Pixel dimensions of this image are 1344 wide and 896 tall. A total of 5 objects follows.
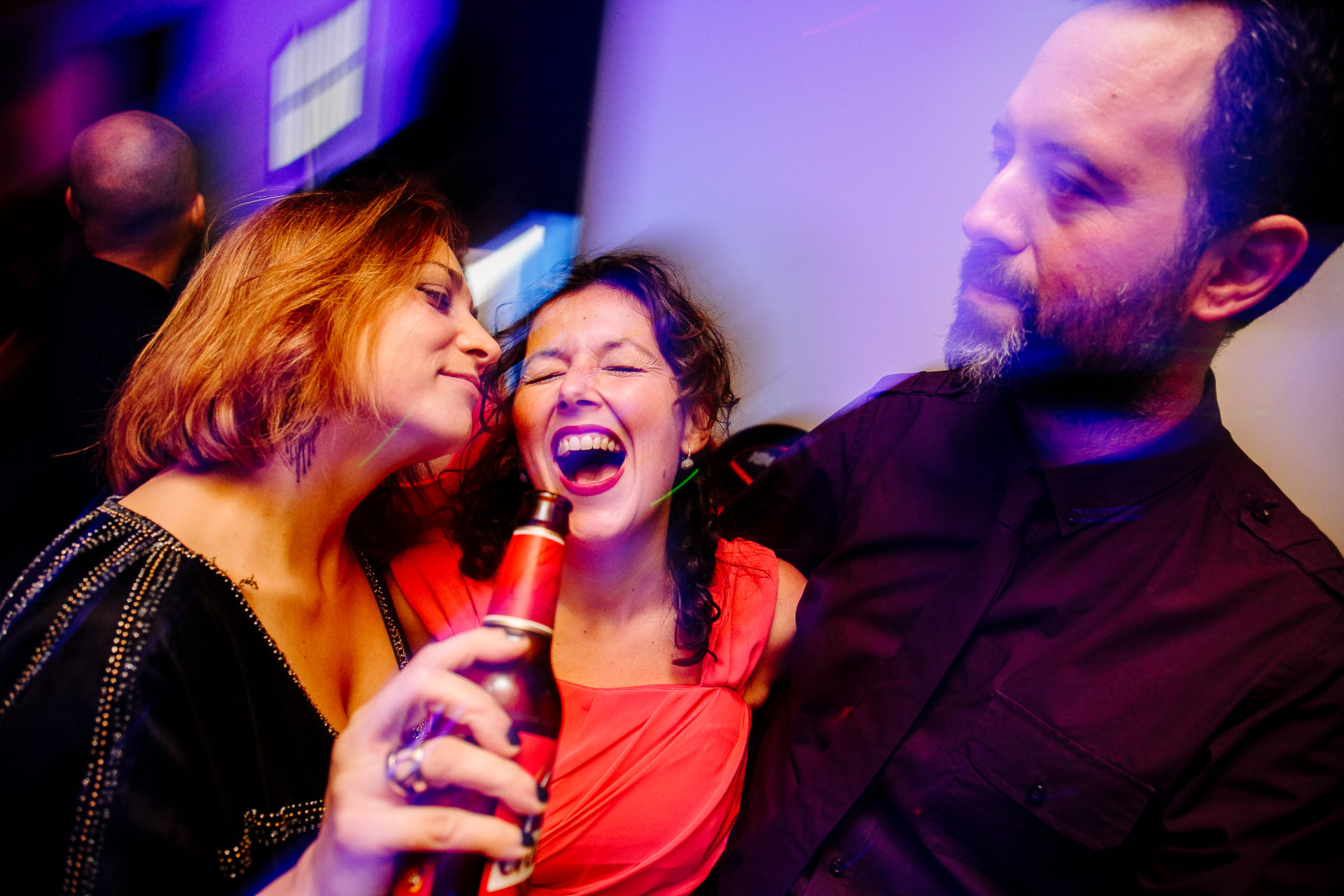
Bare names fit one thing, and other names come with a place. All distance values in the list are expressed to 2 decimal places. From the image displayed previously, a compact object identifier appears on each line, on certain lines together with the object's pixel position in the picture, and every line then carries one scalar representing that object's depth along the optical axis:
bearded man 0.86
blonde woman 0.60
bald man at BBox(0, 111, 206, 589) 1.12
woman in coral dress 1.05
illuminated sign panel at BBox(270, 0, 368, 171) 1.32
